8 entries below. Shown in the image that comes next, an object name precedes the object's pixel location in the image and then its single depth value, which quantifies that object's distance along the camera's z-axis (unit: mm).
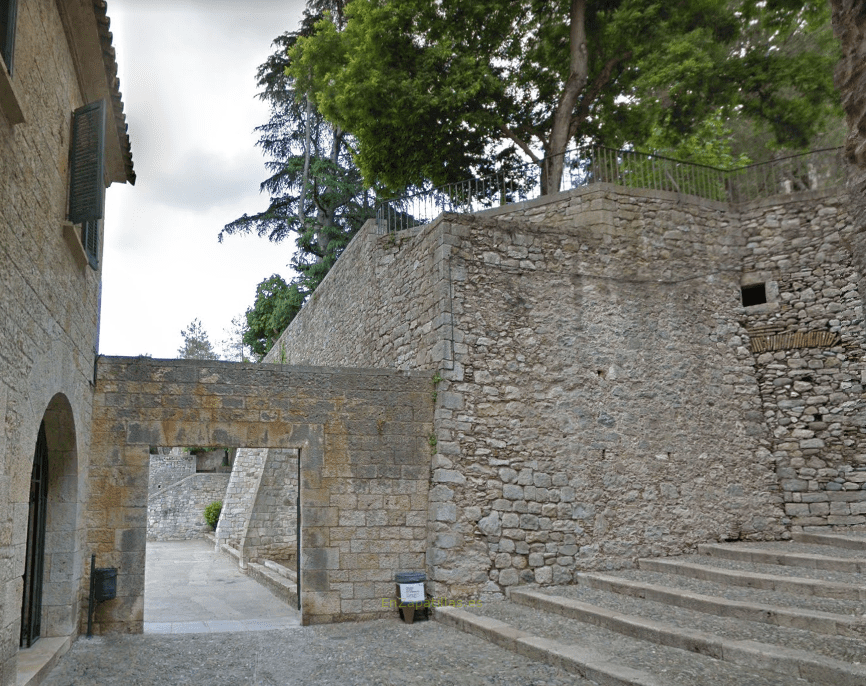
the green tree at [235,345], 38825
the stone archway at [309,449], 7105
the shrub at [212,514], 21031
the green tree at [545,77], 12883
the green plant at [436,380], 8102
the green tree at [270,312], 23469
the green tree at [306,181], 23750
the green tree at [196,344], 41156
